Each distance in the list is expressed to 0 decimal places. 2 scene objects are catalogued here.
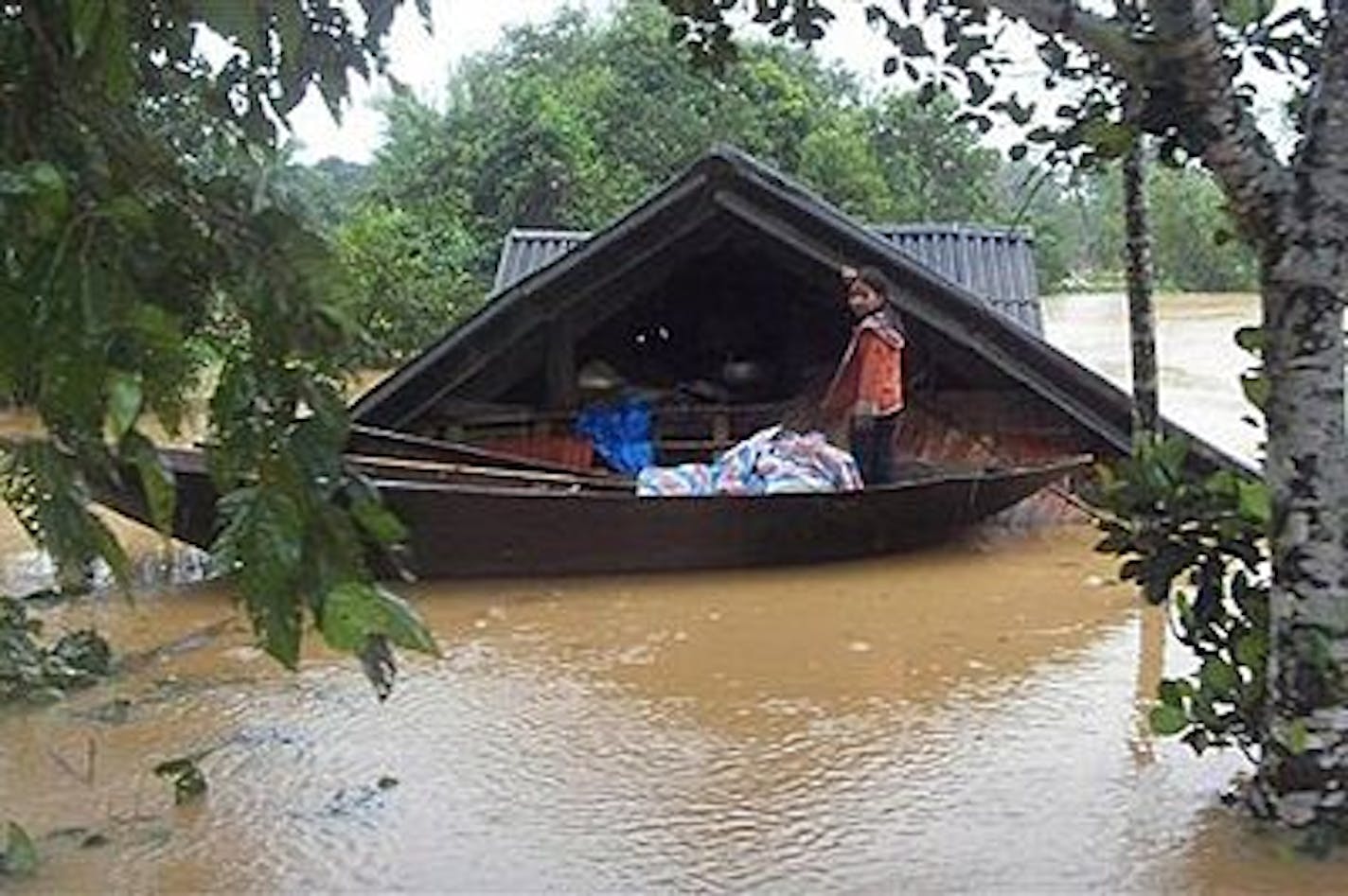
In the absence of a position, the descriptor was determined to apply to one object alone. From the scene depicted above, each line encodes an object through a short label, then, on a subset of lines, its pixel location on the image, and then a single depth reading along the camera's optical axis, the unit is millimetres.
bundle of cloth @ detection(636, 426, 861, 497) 10398
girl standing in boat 10547
